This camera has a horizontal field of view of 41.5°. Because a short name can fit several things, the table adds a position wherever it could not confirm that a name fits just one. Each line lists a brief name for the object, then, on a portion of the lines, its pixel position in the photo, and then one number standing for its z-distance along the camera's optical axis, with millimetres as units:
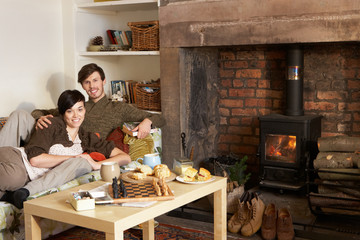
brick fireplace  3207
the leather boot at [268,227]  2988
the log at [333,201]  3117
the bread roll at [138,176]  2336
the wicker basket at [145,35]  3854
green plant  3596
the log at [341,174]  3127
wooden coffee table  1889
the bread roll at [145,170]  2406
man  3678
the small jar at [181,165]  2477
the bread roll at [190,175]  2410
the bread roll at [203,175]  2428
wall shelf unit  4270
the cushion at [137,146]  3570
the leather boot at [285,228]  2949
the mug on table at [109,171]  2406
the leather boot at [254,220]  3047
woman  2732
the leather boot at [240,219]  3102
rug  3051
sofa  2584
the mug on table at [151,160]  2535
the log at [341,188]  3131
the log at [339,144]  3273
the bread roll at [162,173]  2398
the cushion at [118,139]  3584
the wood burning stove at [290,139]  3436
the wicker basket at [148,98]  3967
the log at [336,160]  3193
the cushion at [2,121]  3562
